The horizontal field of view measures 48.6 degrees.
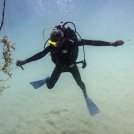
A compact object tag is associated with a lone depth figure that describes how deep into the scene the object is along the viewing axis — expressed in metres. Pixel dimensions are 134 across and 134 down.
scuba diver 3.83
